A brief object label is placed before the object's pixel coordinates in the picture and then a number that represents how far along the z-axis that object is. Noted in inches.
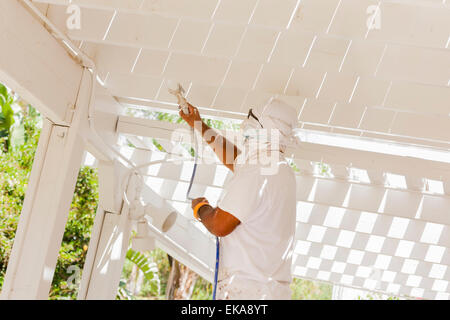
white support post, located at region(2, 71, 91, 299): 129.0
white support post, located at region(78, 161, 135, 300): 176.7
